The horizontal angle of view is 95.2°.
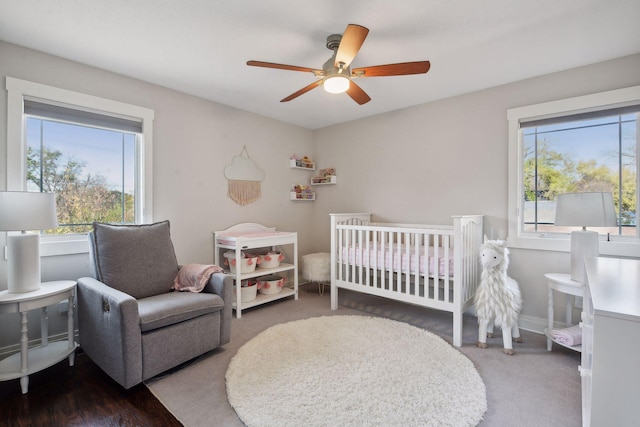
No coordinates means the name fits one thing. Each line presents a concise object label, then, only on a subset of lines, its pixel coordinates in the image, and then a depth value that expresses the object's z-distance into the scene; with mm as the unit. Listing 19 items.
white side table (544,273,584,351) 2074
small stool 3559
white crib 2387
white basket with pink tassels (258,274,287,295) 3350
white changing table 2973
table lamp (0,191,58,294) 1732
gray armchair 1724
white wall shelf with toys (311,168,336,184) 4152
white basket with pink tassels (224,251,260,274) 3080
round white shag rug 1521
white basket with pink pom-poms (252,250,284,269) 3316
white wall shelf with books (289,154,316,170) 4074
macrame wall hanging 3459
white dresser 781
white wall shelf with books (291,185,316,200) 4154
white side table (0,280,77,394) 1729
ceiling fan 1769
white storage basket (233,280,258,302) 3111
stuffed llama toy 2201
